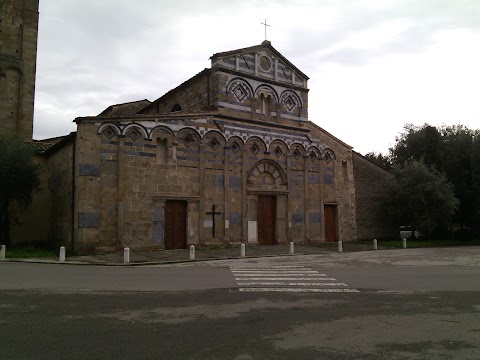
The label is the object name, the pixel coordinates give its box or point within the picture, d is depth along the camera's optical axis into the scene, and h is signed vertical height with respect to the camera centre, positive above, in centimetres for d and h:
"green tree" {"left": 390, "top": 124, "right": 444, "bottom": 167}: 3378 +658
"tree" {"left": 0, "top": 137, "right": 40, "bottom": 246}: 2102 +255
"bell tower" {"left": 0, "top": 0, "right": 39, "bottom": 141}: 2886 +1183
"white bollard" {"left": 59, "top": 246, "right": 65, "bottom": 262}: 1660 -128
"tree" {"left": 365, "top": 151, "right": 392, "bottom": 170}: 4280 +769
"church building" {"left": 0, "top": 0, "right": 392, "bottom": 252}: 2014 +328
